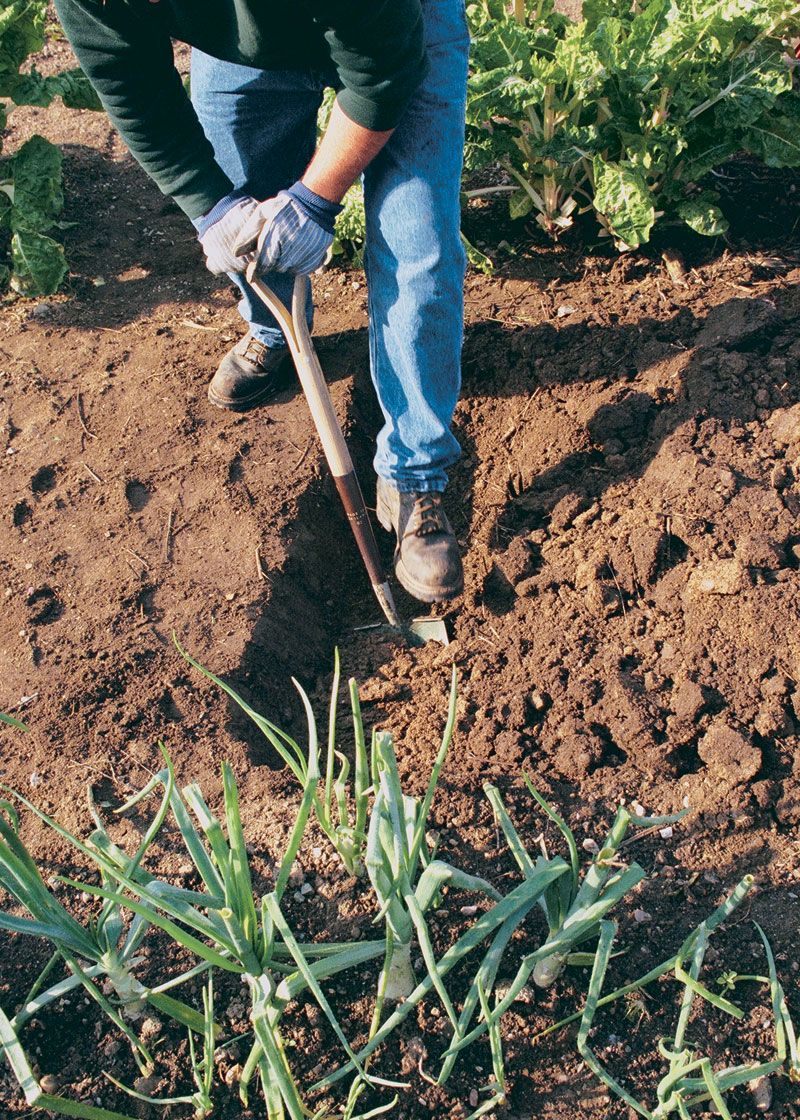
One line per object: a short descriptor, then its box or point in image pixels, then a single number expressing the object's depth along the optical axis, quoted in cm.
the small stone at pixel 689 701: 236
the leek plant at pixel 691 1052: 158
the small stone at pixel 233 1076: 185
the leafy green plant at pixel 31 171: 357
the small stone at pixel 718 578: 253
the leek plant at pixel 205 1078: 167
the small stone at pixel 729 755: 223
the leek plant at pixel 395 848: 163
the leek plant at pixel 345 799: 170
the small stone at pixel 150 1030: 190
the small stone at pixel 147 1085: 185
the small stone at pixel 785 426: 281
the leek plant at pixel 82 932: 164
